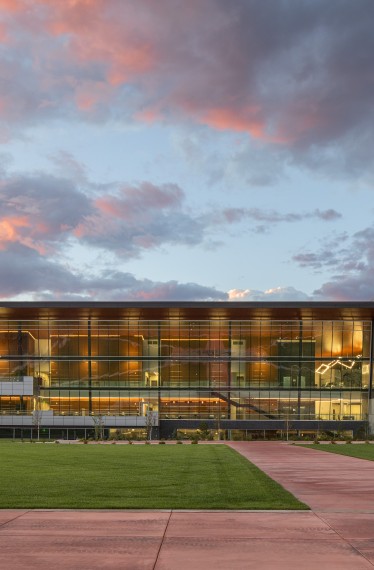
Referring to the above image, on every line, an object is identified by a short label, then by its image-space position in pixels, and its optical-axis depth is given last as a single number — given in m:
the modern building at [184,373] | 76.75
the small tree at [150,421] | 70.79
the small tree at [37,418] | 71.00
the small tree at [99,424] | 70.57
